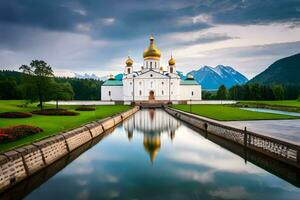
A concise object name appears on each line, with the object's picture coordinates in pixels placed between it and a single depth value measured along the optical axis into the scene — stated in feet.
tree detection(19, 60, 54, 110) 92.41
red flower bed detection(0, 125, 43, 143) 35.44
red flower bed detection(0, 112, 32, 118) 64.41
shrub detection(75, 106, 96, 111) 107.48
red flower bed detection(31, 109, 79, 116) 77.92
